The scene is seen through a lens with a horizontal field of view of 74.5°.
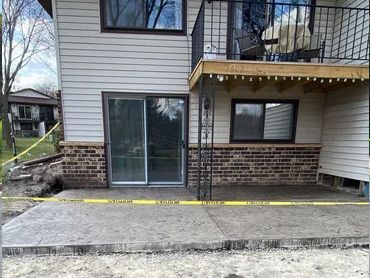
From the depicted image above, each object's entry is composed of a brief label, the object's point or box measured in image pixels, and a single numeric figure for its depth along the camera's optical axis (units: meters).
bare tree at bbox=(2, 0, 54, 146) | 11.27
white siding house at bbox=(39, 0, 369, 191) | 4.71
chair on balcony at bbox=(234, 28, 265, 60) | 4.95
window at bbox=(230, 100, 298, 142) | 5.30
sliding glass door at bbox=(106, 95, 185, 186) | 5.07
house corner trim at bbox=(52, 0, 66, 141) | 4.61
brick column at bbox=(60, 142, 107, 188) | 5.00
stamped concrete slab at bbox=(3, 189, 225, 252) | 2.85
